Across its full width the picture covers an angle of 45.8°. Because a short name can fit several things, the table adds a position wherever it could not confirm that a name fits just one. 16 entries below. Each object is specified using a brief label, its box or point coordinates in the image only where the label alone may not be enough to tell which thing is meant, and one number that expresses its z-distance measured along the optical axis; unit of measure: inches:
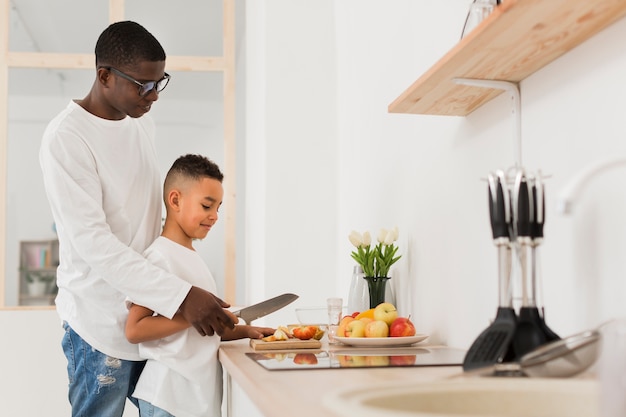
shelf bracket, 56.4
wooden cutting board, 71.8
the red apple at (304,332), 74.7
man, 70.8
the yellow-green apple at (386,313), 71.4
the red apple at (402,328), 69.2
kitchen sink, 34.1
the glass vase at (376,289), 84.0
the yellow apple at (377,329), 69.6
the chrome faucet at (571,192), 26.5
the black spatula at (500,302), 41.7
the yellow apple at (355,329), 71.5
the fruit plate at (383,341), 68.6
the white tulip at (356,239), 85.4
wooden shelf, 41.9
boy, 70.5
